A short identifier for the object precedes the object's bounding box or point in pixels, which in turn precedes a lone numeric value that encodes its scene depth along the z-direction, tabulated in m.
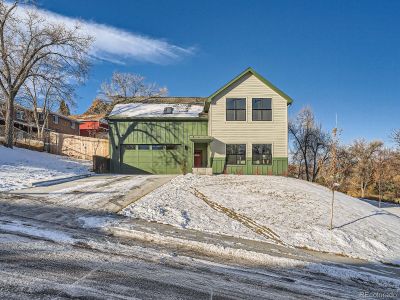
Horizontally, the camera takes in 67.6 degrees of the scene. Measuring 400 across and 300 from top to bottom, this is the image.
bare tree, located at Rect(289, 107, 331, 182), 34.00
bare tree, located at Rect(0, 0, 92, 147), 24.70
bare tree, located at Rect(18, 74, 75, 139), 26.70
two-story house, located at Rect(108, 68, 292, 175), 21.73
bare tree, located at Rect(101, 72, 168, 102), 53.31
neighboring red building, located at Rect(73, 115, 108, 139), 53.72
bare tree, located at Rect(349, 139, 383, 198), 38.09
